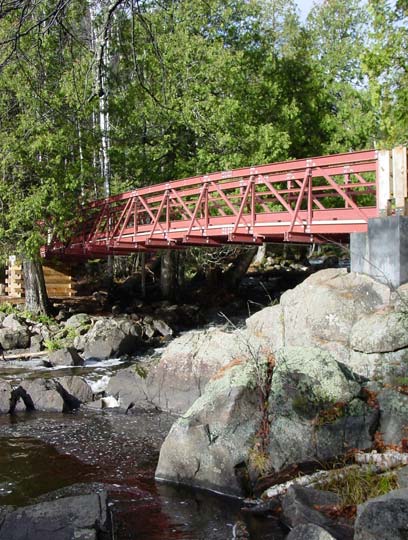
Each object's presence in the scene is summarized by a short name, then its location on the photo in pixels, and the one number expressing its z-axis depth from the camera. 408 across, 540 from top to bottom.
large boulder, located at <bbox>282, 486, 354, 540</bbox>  5.17
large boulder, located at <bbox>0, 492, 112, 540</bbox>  5.11
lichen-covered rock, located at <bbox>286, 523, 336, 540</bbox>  4.44
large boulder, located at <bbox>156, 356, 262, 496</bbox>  6.82
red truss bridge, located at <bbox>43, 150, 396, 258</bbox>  11.83
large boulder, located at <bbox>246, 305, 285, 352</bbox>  10.88
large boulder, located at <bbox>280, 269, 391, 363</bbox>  10.07
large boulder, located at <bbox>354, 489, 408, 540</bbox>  3.83
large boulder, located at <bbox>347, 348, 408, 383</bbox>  8.49
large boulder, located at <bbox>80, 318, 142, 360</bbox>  15.66
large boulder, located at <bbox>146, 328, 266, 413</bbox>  10.58
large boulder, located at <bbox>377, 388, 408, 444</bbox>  7.05
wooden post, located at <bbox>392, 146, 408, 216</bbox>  10.72
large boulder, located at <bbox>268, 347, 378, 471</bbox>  6.89
